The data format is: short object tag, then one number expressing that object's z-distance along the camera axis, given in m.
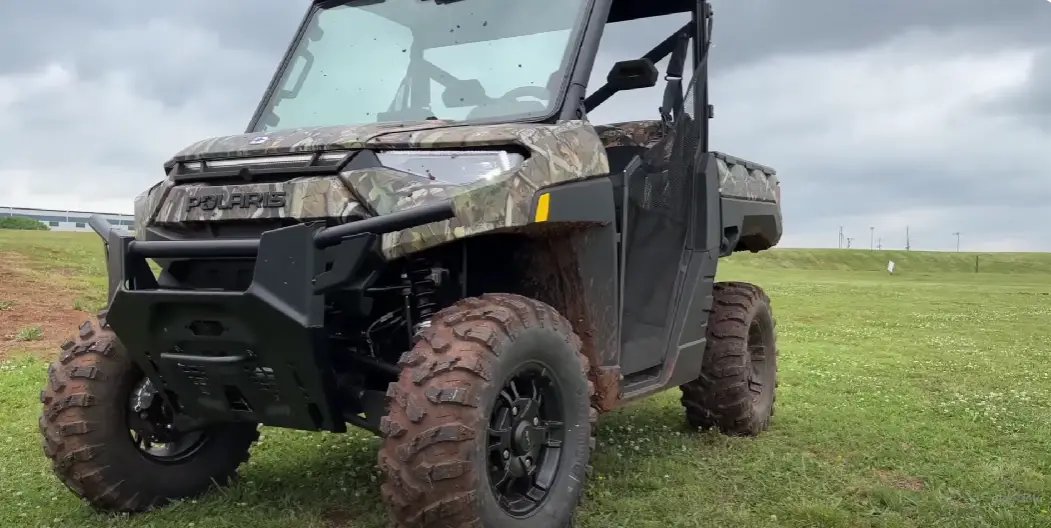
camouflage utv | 3.70
